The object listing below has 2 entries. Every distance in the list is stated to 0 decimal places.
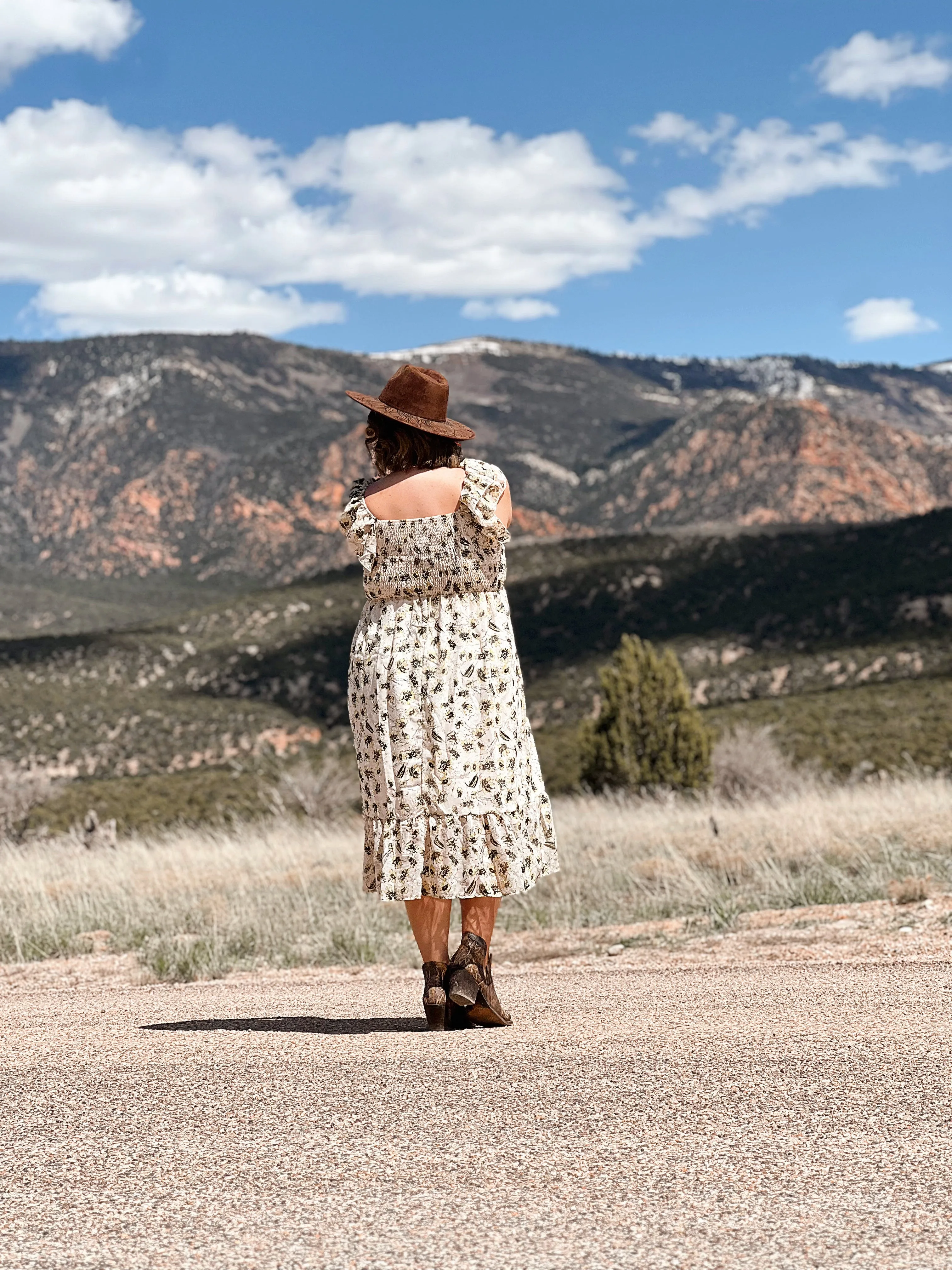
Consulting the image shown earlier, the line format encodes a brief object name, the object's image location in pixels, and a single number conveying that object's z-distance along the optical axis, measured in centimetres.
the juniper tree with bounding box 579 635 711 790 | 2403
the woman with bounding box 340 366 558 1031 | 450
